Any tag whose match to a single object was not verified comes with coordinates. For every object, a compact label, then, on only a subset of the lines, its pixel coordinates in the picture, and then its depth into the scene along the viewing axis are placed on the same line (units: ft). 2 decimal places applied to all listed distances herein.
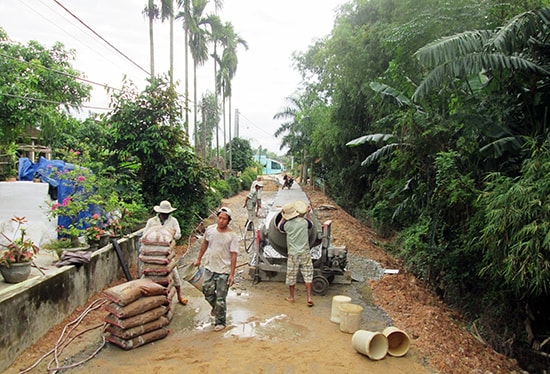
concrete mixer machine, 25.21
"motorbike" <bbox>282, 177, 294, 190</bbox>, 92.99
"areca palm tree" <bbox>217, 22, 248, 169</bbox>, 98.58
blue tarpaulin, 25.89
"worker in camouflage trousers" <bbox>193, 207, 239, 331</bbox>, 17.63
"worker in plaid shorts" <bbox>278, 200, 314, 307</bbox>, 21.85
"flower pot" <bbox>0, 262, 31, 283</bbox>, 17.06
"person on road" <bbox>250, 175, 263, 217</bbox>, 40.91
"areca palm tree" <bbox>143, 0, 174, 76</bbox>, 59.77
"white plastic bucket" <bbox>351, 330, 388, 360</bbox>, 15.49
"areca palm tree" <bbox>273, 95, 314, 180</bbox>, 92.12
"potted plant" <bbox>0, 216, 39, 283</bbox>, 17.03
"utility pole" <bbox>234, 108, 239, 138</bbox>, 157.83
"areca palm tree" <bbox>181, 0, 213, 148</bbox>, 71.82
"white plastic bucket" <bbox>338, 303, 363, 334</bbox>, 18.10
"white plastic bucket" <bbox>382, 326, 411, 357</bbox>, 16.30
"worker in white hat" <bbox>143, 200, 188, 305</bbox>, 19.93
